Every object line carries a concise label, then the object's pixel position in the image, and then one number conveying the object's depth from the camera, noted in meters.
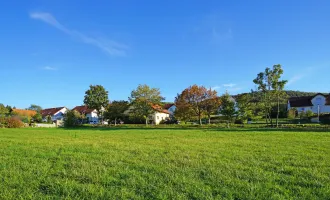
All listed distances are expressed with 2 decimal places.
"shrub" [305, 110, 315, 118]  47.72
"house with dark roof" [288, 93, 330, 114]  62.16
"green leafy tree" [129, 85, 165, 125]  46.47
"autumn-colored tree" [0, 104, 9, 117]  59.74
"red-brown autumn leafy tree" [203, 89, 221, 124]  41.47
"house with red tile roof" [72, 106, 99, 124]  82.39
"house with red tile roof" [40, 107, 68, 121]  92.14
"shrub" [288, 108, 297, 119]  52.70
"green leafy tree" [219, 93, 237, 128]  36.94
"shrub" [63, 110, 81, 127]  50.38
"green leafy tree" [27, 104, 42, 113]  113.31
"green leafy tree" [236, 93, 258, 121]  37.31
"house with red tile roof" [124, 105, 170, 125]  48.47
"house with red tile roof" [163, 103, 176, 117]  78.52
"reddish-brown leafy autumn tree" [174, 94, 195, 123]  41.91
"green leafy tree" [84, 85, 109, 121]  58.62
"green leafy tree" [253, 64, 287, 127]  34.28
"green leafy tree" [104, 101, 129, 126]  54.72
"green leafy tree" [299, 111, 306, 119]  49.21
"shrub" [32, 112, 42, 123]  70.19
